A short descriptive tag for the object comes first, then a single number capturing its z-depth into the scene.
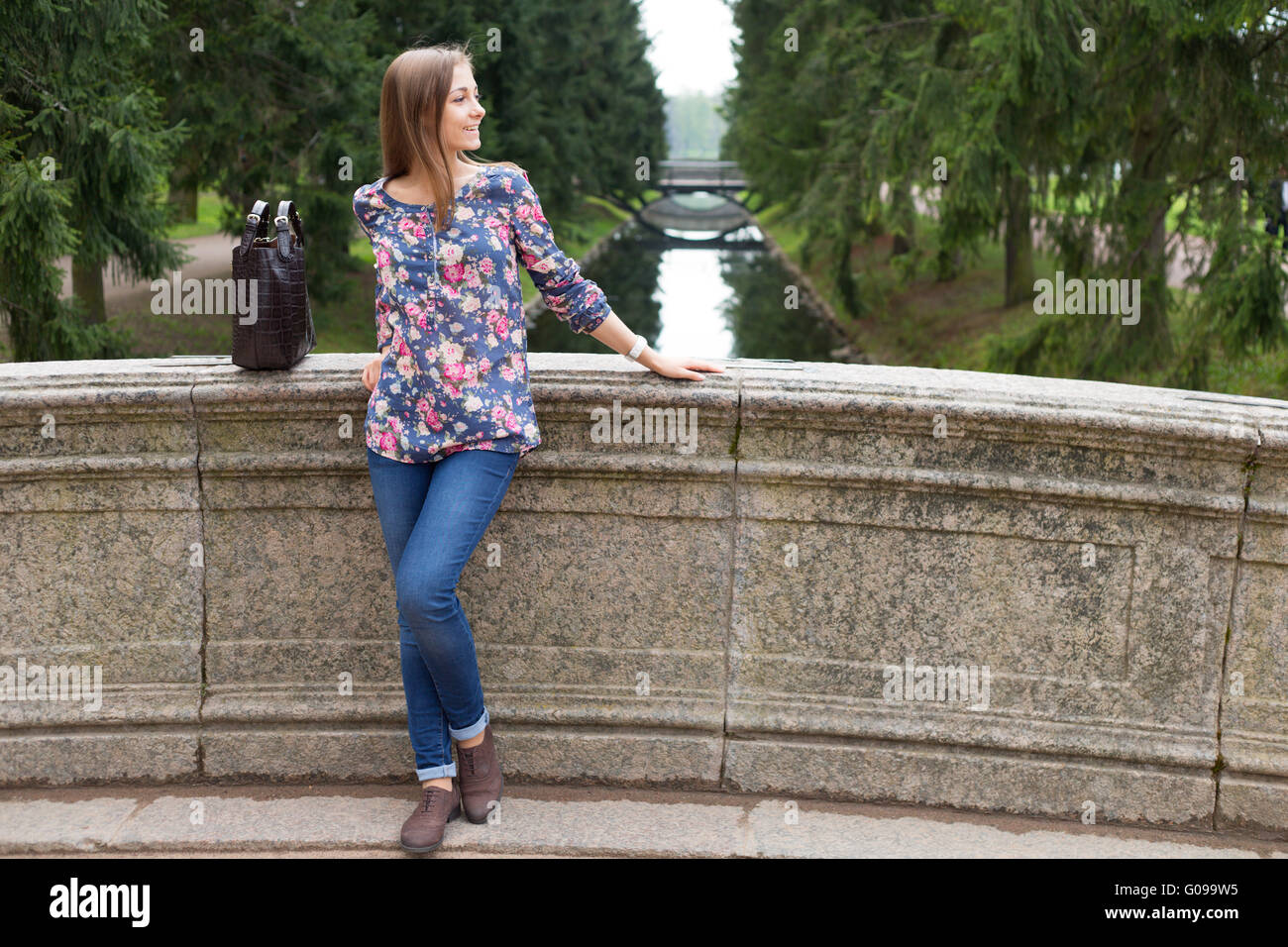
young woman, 3.15
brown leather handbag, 3.38
